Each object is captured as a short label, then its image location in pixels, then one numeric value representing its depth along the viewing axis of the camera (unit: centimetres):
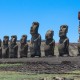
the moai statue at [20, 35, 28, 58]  4134
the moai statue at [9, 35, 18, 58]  4261
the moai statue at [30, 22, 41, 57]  3938
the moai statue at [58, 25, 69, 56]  3700
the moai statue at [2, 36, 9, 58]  4356
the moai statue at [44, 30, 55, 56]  3822
